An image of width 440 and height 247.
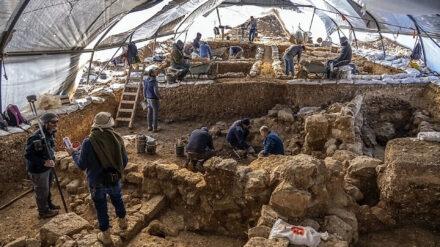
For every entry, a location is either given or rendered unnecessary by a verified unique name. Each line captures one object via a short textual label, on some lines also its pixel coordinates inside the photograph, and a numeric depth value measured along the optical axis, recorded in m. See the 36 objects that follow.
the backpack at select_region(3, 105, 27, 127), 5.23
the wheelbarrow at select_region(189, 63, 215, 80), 8.76
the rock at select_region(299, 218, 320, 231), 3.29
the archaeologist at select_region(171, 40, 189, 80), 8.88
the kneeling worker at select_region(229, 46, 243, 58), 13.86
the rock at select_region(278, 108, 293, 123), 7.40
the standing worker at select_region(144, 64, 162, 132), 7.15
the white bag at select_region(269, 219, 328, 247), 2.97
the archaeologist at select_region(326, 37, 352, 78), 8.24
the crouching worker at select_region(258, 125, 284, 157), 5.49
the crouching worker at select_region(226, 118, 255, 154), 6.40
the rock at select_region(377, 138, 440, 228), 3.61
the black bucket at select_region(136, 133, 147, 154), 6.35
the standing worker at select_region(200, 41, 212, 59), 12.49
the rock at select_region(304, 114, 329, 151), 6.02
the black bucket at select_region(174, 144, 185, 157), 6.46
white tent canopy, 4.93
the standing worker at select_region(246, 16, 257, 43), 16.26
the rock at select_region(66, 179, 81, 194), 4.96
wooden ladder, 8.11
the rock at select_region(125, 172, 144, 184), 4.88
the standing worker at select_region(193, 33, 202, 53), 14.41
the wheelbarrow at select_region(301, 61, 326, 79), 8.20
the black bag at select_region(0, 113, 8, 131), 5.10
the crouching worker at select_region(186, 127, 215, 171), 5.66
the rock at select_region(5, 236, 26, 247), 3.31
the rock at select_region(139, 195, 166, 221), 4.23
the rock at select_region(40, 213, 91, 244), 3.46
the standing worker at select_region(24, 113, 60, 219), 3.87
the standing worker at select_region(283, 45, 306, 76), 9.20
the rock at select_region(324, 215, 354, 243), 3.28
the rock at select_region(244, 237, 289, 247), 2.90
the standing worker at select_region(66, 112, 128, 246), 3.23
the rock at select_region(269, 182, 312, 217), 3.32
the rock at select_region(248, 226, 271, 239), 3.16
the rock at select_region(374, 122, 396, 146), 7.12
